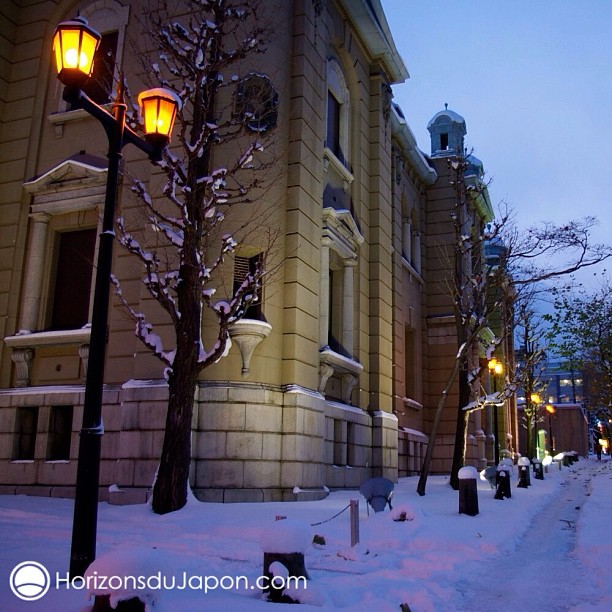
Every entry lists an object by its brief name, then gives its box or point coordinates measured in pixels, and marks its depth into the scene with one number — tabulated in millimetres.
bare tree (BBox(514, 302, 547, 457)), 39406
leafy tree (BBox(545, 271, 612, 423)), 42406
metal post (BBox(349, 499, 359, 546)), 9750
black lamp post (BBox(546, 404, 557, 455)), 55156
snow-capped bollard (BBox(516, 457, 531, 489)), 23234
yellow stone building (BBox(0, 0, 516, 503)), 15781
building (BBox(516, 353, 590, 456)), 82250
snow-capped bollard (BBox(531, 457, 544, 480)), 29500
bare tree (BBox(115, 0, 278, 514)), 12781
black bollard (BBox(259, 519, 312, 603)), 6328
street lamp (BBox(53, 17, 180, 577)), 6680
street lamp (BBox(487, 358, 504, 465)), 40275
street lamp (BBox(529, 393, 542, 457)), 42312
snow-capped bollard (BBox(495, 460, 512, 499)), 17812
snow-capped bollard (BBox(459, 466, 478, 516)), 13484
